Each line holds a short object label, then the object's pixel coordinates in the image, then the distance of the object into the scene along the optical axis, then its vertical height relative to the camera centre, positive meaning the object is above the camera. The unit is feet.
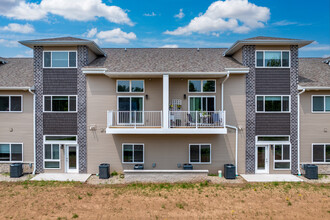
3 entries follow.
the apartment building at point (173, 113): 44.70 -1.01
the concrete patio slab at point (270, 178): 41.27 -13.07
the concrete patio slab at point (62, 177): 41.65 -13.06
